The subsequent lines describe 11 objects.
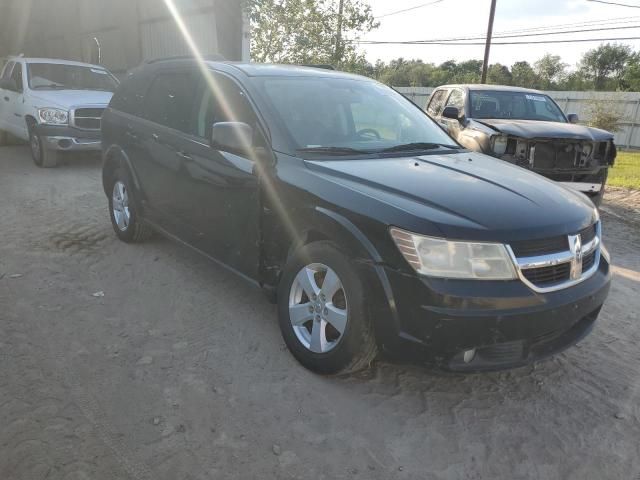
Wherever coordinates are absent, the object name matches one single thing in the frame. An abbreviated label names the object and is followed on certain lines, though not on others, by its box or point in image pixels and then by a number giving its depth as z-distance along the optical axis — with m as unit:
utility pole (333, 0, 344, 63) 16.73
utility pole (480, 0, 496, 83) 20.89
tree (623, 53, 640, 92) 42.12
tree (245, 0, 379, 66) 16.16
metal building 11.94
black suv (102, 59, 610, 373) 2.46
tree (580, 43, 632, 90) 60.72
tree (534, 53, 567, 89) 64.26
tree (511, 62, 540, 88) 55.16
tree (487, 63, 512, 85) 56.50
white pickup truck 8.83
